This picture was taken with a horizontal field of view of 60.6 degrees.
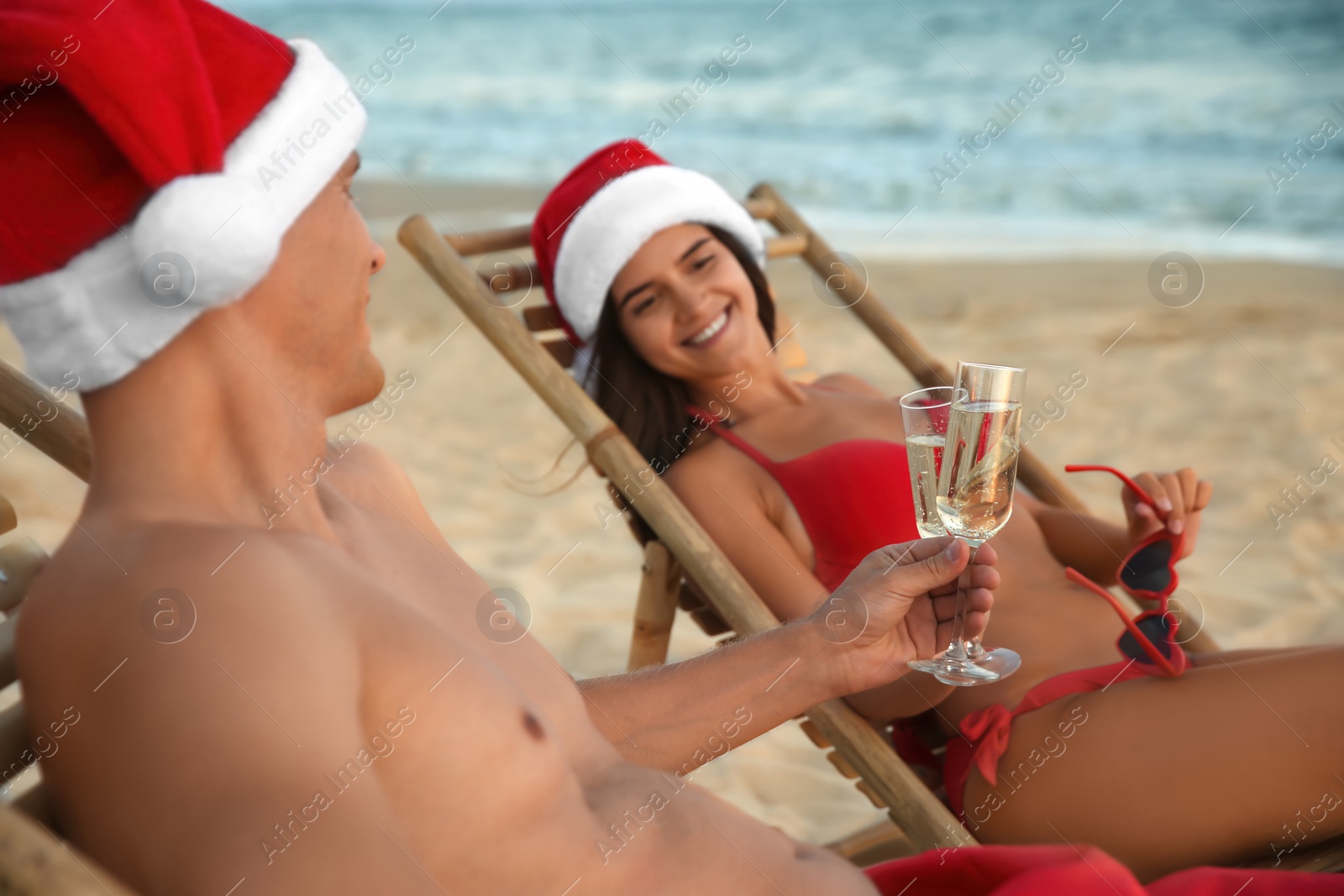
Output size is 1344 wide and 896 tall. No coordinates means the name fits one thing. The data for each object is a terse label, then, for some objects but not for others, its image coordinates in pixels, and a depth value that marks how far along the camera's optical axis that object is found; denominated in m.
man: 0.93
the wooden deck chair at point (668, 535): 2.01
